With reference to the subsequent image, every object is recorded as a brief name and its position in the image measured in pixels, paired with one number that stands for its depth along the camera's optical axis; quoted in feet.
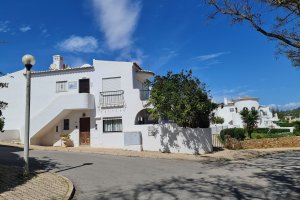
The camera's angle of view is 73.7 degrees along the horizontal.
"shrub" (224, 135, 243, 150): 56.88
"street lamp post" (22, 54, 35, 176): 24.83
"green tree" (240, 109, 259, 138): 83.97
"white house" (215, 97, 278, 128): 140.82
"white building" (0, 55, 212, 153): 55.15
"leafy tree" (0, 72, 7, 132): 25.81
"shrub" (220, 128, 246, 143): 69.64
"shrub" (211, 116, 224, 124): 48.80
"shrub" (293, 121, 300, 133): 75.39
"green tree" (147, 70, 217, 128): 44.33
